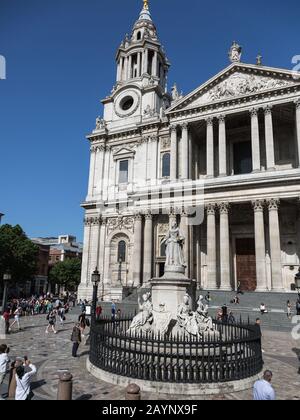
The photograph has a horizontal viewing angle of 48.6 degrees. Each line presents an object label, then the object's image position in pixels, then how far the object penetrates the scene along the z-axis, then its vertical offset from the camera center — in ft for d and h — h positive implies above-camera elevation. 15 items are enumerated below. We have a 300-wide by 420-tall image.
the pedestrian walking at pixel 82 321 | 55.90 -7.23
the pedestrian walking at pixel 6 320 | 60.29 -7.81
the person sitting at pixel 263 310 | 75.23 -6.42
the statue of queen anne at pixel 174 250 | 39.11 +3.48
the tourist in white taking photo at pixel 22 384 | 22.39 -7.16
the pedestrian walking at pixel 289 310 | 72.96 -6.28
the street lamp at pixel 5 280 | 76.20 -0.93
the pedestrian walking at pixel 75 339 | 40.46 -7.37
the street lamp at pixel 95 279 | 55.69 -0.20
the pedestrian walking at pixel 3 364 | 26.27 -6.85
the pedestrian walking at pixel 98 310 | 75.60 -7.31
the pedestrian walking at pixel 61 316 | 77.66 -8.95
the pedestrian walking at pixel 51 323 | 62.58 -8.47
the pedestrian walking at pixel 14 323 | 66.96 -9.48
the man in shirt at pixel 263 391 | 19.65 -6.43
